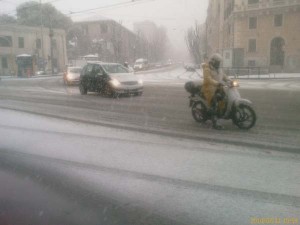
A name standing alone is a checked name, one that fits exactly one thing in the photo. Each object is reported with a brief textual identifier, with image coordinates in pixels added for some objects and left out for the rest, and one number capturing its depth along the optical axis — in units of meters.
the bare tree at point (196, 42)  61.53
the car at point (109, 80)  14.28
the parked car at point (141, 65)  58.93
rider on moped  7.18
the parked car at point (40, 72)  50.22
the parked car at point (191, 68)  48.65
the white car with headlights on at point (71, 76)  23.56
